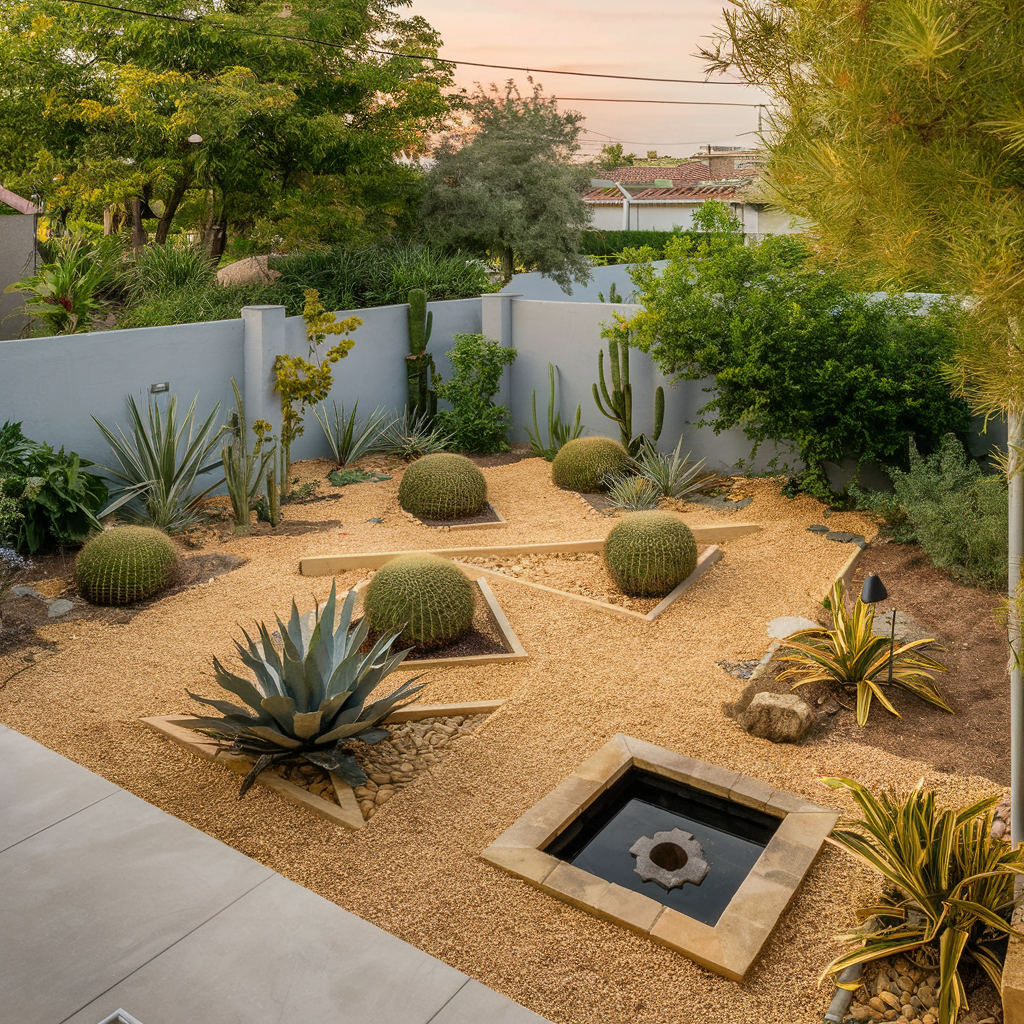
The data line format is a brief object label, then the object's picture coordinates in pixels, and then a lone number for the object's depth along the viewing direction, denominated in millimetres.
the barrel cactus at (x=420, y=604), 5941
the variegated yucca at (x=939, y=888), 3078
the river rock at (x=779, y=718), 4793
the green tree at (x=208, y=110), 12328
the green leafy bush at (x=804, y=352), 8320
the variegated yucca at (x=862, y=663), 5328
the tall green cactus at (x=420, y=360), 11523
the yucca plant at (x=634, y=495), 9250
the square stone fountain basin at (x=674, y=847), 3447
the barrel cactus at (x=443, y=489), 8852
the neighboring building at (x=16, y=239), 11828
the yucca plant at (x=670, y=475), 9570
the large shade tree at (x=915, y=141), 2352
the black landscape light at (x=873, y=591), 4777
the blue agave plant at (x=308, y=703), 4246
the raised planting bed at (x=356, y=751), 4172
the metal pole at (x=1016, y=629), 2850
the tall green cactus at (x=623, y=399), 10344
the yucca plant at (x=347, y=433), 10625
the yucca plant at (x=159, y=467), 8047
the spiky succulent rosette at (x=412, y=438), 11109
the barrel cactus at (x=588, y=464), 9789
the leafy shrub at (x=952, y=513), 6793
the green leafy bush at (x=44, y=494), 6945
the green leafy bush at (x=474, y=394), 11289
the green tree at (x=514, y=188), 16016
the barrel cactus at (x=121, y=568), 6594
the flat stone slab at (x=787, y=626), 6188
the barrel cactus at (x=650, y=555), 6926
